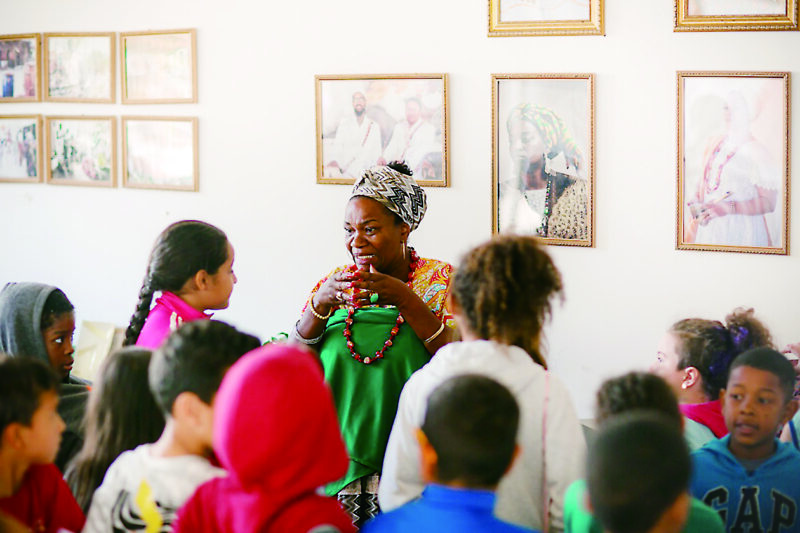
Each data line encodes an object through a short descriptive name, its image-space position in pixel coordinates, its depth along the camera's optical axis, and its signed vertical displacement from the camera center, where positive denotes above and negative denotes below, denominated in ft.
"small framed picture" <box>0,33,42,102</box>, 16.76 +3.12
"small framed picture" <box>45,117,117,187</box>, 16.35 +1.48
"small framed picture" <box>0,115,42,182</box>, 16.97 +1.60
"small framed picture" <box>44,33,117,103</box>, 16.17 +3.01
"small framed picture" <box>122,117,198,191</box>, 15.70 +1.38
